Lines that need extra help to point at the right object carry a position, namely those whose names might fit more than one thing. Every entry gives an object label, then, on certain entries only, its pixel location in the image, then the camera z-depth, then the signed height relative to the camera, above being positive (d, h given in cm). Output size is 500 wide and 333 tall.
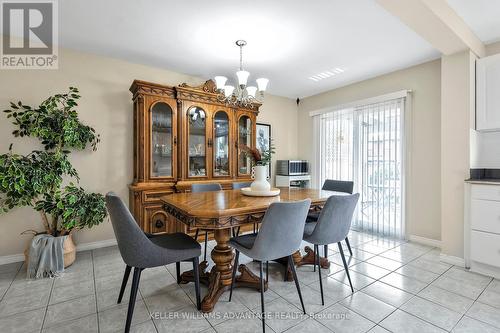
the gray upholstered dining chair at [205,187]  279 -26
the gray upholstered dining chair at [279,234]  162 -49
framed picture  448 +57
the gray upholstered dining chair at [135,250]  153 -58
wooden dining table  166 -38
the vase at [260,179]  237 -14
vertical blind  348 +11
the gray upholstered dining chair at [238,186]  311 -27
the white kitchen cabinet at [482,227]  234 -64
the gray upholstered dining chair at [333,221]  194 -47
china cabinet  304 +30
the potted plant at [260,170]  235 -5
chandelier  249 +87
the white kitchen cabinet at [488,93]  252 +77
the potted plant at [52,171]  231 -5
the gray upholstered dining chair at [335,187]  272 -28
